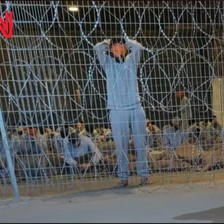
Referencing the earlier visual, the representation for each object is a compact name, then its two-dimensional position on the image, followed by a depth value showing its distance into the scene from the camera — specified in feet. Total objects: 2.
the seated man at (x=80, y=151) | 11.98
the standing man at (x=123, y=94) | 10.75
